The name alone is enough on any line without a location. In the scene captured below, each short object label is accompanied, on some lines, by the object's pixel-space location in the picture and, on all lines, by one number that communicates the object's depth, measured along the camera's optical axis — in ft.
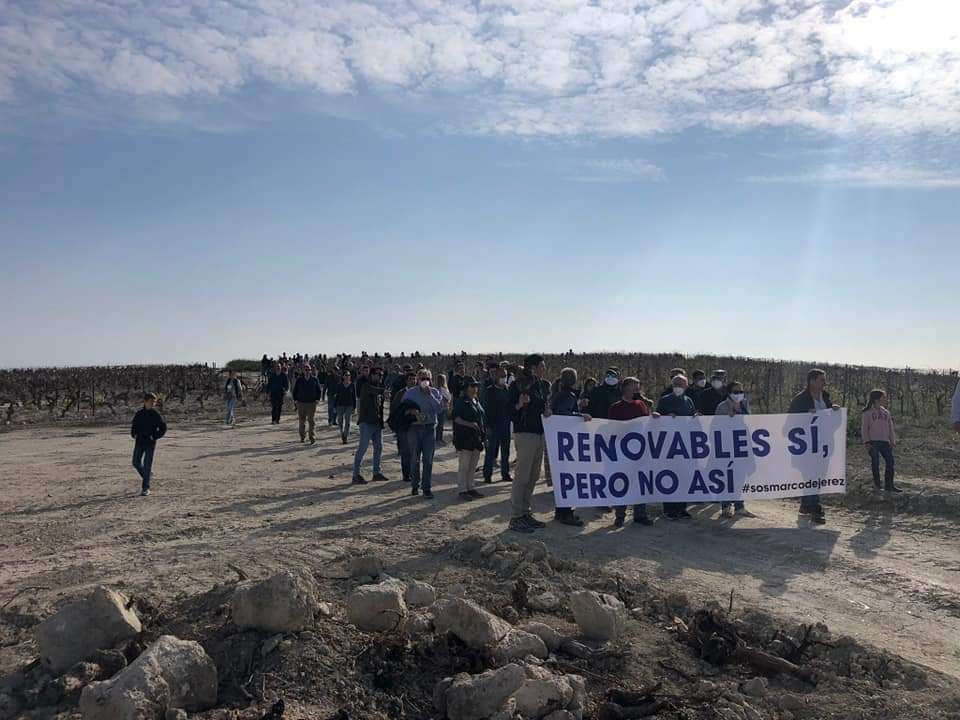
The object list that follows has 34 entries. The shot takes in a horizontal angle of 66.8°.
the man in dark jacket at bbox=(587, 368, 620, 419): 37.01
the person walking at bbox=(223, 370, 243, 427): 76.21
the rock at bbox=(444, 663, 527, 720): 13.98
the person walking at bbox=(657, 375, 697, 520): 33.53
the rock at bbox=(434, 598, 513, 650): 16.07
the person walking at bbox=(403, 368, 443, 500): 36.60
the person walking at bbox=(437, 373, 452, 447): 44.27
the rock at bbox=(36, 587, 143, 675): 15.72
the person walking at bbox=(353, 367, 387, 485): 40.14
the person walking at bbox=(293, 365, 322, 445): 58.34
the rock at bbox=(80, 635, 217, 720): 13.20
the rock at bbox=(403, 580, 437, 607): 19.06
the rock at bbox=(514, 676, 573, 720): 14.12
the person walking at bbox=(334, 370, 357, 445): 56.48
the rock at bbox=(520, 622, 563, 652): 17.22
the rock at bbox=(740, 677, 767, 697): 15.74
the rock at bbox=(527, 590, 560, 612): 20.11
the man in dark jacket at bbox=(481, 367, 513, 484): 40.06
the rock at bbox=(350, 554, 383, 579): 22.25
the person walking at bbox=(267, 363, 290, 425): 72.08
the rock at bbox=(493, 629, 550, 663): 15.93
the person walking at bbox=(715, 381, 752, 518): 34.24
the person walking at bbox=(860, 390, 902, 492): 36.29
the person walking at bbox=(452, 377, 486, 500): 35.60
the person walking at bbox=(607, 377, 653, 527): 32.14
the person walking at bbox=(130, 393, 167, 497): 37.40
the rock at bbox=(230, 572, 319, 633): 16.14
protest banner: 31.22
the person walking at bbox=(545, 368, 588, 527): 32.01
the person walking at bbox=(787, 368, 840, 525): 33.58
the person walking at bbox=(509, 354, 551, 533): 30.83
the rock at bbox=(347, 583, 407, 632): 16.98
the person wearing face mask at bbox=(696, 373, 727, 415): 36.60
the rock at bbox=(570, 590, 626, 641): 17.99
